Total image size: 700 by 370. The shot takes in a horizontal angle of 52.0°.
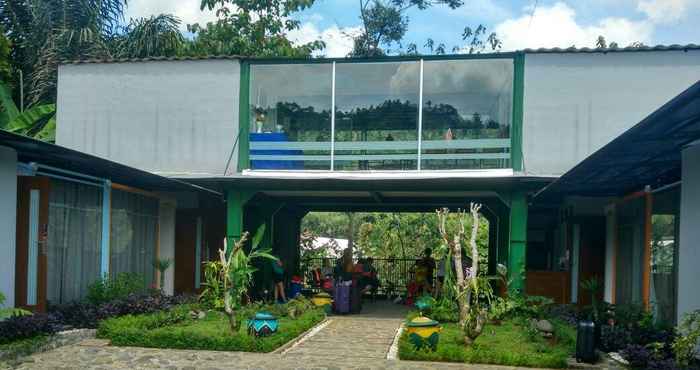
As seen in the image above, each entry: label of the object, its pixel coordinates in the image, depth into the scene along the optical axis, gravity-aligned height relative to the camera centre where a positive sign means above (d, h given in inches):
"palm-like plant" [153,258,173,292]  572.7 -66.8
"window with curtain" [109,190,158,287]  530.3 -40.5
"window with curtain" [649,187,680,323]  394.6 -32.2
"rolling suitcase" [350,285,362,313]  610.5 -95.1
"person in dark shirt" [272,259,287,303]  633.6 -83.8
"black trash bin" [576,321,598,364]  375.2 -77.6
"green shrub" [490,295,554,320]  502.6 -82.7
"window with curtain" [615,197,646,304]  462.5 -37.7
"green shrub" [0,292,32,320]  354.6 -66.3
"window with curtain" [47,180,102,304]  450.9 -38.6
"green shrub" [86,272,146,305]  476.4 -73.4
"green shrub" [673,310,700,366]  303.9 -62.0
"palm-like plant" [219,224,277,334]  422.6 -54.4
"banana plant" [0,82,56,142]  688.4 +60.5
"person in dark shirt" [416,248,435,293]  722.8 -83.1
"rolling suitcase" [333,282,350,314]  602.9 -92.3
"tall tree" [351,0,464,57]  1092.5 +251.0
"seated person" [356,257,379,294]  735.1 -92.6
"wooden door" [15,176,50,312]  412.2 -36.6
